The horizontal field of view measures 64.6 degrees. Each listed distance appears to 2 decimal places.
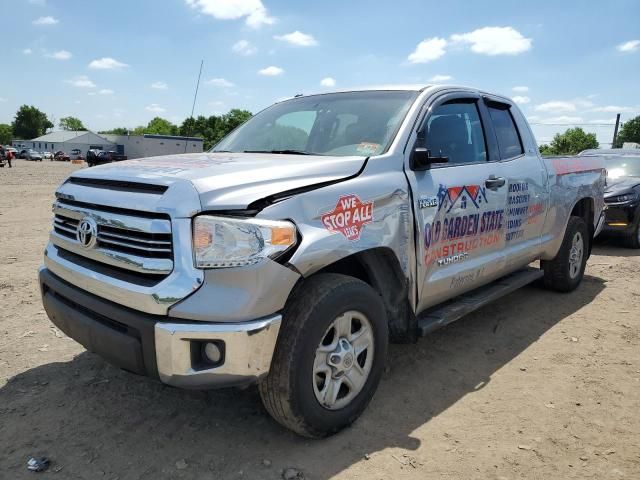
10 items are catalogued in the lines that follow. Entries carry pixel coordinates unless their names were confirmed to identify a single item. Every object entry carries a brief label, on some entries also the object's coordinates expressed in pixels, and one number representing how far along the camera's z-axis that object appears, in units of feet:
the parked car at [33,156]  205.46
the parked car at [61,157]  228.92
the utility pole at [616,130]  139.35
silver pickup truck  7.26
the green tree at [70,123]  513.45
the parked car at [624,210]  26.55
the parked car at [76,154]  221.46
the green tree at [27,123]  359.87
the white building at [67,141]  322.63
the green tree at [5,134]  342.23
